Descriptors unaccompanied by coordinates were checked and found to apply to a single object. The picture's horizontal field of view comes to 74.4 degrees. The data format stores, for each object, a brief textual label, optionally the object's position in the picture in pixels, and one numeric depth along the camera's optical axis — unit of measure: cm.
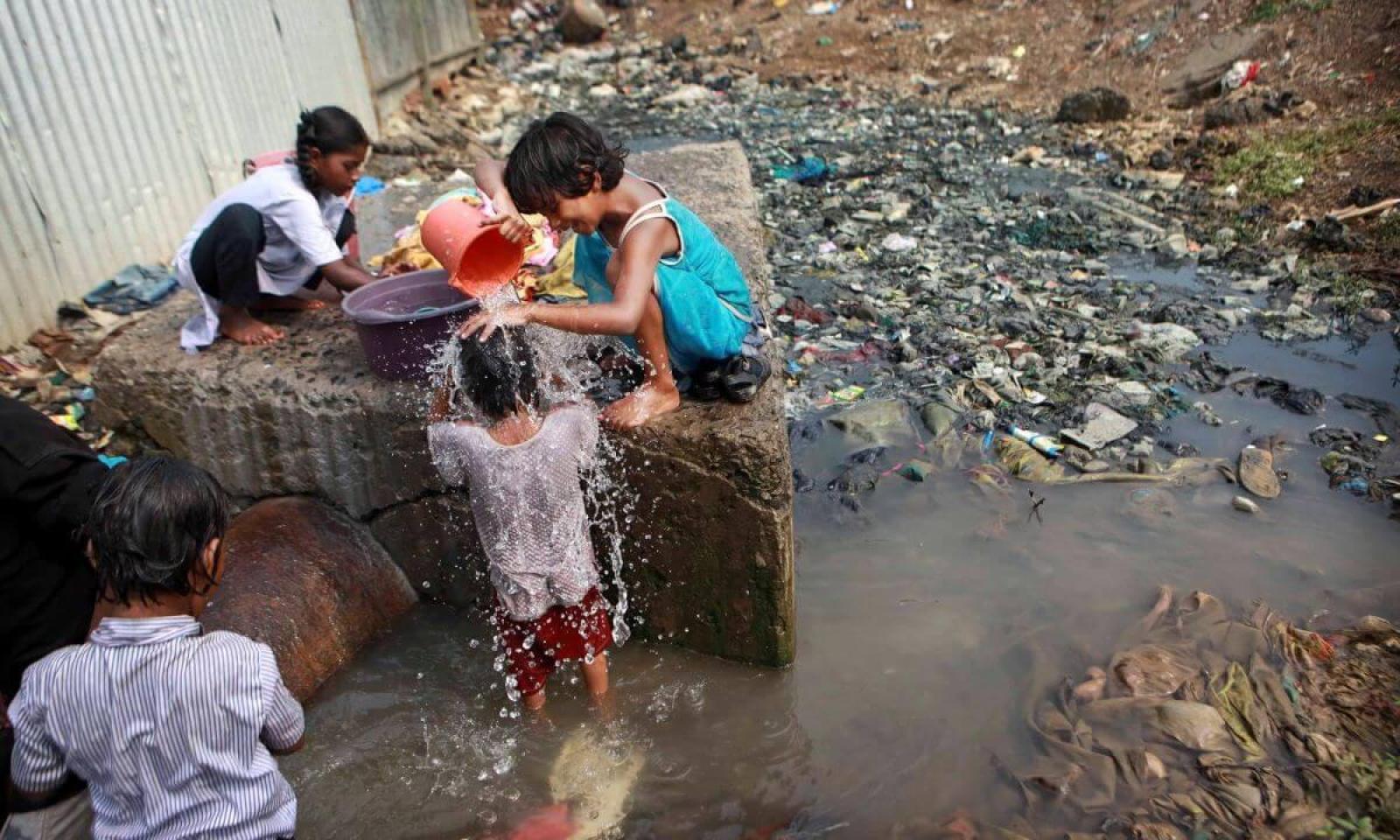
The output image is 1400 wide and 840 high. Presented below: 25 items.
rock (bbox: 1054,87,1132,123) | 798
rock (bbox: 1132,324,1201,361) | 441
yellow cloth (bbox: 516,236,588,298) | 342
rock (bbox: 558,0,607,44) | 1322
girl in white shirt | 295
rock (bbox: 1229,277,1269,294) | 503
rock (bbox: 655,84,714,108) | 1027
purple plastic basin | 259
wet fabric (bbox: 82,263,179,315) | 435
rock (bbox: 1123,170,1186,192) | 650
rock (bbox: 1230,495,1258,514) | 340
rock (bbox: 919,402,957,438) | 396
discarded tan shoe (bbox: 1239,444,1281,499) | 350
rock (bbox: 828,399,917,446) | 395
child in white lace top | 225
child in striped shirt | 155
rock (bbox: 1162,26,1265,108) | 812
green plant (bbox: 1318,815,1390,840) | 217
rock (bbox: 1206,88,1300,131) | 714
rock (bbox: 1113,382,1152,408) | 404
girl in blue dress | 236
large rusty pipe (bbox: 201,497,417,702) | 270
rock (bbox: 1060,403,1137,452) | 379
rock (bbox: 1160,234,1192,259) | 548
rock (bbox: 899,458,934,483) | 373
